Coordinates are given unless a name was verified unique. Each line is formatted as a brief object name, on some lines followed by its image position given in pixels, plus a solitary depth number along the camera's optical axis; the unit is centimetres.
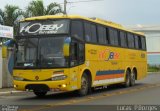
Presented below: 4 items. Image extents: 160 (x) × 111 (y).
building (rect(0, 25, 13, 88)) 2622
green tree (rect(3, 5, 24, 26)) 4125
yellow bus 1844
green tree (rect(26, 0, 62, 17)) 4266
